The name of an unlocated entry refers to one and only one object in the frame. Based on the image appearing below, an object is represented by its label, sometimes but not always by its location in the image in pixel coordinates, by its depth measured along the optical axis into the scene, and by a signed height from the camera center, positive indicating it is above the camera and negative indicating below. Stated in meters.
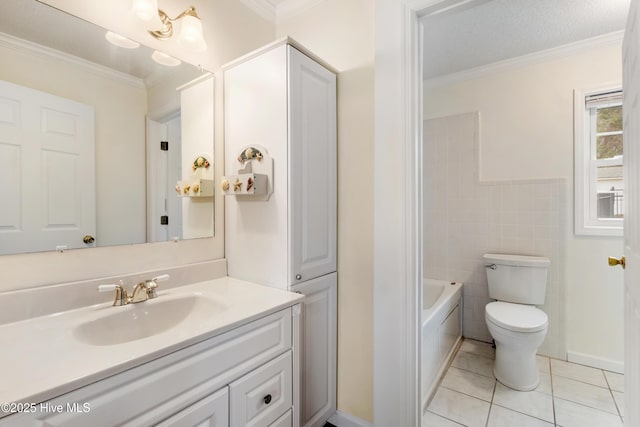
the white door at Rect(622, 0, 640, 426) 0.88 -0.01
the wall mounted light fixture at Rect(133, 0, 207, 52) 1.26 +0.82
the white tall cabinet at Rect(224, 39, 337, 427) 1.27 +0.06
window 2.11 +0.36
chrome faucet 1.03 -0.31
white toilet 1.90 -0.75
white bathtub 1.77 -0.85
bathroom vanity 0.61 -0.40
